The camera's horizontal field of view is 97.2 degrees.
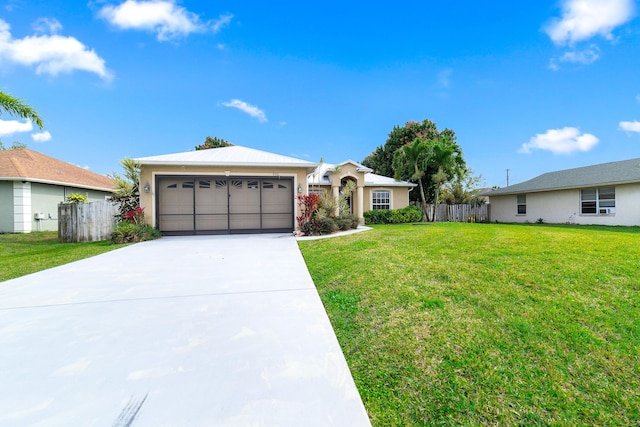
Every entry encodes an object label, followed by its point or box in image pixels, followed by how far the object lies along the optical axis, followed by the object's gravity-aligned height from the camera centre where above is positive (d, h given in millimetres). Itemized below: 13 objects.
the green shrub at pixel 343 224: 11580 -529
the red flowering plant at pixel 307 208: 11242 +136
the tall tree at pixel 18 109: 9156 +3602
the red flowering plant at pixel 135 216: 10624 -67
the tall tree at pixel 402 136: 27422 +7224
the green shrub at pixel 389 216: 17406 -359
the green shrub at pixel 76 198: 11289 +691
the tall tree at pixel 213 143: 33947 +8493
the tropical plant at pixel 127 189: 11047 +995
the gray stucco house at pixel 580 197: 14641 +659
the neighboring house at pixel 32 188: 13500 +1455
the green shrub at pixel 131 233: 9828 -675
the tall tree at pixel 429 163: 18250 +3090
